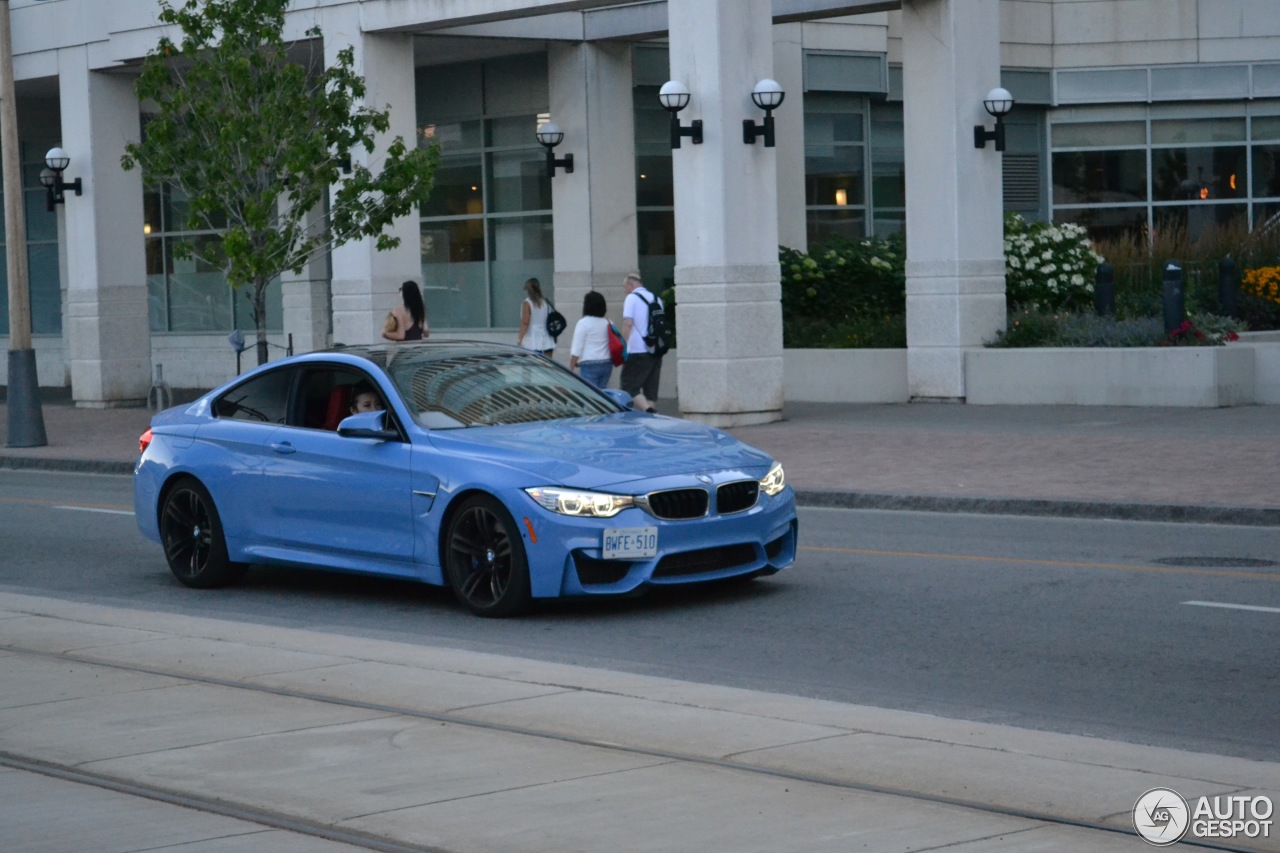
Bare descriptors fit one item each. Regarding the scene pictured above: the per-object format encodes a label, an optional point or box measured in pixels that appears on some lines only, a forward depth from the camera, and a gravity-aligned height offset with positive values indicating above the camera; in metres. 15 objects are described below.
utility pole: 23.67 +0.31
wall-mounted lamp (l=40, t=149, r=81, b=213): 30.45 +2.29
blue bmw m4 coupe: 10.06 -1.01
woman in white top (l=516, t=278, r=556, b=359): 23.33 -0.23
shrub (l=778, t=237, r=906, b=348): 26.91 +0.10
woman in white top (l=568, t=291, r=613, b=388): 20.89 -0.47
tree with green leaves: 22.25 +2.02
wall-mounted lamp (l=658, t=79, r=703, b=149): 21.81 +2.28
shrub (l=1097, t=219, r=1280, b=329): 25.22 +0.36
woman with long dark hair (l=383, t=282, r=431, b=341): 21.55 -0.12
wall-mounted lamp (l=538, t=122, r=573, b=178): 28.11 +2.46
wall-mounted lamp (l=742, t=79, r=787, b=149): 21.67 +2.26
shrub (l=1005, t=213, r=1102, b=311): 25.89 +0.30
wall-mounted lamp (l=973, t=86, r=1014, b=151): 23.19 +2.24
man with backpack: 21.41 -0.36
